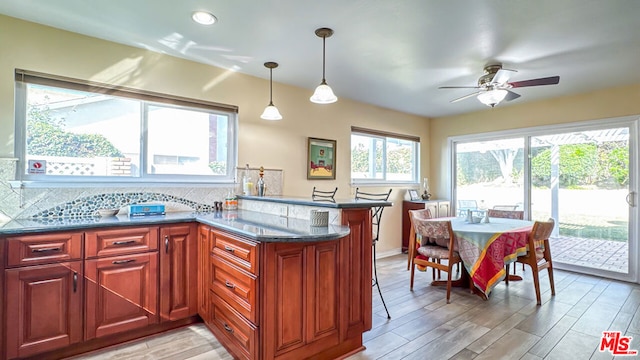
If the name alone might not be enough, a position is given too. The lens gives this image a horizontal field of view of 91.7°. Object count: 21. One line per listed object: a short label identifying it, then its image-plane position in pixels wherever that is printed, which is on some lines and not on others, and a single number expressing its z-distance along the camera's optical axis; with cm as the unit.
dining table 296
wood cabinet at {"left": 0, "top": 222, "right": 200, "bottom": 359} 196
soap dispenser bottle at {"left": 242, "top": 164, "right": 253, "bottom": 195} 336
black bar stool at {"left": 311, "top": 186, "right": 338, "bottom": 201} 412
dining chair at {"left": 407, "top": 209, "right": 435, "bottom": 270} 350
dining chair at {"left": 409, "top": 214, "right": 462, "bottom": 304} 311
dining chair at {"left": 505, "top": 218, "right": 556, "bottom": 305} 307
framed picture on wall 407
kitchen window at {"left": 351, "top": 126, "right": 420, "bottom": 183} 473
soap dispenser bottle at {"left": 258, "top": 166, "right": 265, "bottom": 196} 330
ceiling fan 296
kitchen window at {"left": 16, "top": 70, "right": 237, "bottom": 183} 247
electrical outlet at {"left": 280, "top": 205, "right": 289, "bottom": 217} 254
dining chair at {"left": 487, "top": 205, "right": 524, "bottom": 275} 408
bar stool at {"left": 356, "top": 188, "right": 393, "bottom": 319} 473
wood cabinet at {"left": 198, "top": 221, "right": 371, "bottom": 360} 180
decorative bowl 261
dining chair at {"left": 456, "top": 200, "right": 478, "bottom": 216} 529
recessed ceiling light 223
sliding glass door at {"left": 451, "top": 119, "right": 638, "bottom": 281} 387
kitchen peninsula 185
